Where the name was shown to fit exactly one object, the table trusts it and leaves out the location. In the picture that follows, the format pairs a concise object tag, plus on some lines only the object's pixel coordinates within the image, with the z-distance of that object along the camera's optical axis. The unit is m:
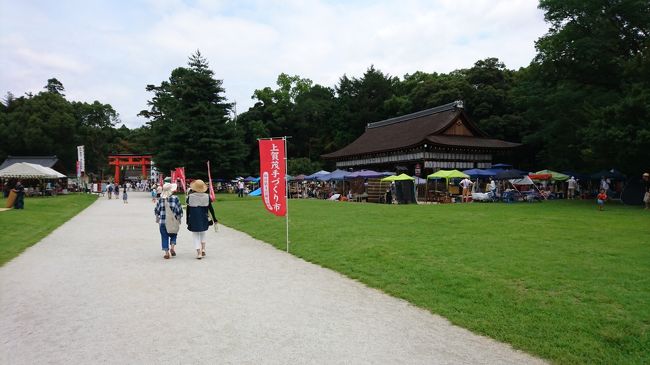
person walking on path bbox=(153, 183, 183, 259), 8.43
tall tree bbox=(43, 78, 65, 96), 66.69
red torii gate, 55.97
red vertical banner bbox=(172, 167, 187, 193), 25.15
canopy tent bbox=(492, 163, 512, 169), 35.89
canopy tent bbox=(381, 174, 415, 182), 25.08
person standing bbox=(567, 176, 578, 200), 27.62
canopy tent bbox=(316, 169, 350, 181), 31.91
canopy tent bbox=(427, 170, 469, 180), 26.23
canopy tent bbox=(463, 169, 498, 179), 29.01
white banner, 41.00
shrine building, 34.41
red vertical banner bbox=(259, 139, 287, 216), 10.01
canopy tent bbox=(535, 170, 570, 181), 27.77
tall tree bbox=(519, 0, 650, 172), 19.72
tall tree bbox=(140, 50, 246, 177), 36.91
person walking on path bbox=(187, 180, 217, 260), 8.47
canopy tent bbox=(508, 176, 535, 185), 25.55
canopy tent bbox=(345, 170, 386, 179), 30.02
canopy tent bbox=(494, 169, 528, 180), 29.16
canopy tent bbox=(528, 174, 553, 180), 27.48
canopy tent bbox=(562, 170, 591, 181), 30.12
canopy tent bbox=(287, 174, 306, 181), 37.87
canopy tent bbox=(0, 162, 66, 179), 30.27
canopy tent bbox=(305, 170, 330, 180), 35.37
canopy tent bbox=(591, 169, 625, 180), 29.11
